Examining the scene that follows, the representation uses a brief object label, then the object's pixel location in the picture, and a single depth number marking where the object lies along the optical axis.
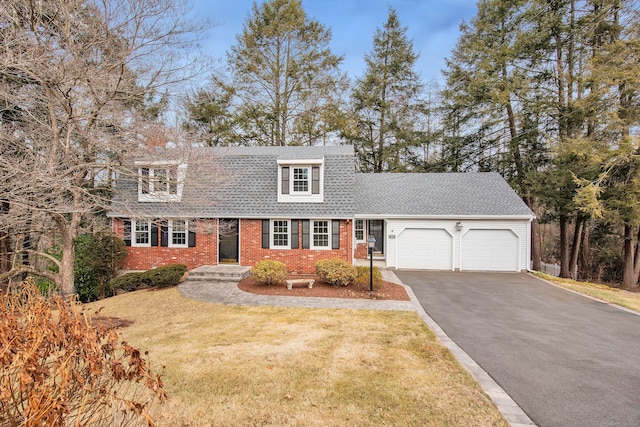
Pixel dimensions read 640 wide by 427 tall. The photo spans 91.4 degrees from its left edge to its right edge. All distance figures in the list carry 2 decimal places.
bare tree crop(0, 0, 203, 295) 6.74
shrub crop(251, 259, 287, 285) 10.95
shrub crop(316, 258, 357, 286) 10.88
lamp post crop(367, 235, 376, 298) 9.88
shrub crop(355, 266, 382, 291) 10.47
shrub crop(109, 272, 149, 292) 11.96
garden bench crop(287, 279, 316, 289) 10.94
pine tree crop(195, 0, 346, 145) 22.05
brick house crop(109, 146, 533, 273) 14.04
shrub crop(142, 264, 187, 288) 11.73
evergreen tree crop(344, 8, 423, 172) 23.58
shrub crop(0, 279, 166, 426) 1.86
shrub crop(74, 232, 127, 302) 13.02
